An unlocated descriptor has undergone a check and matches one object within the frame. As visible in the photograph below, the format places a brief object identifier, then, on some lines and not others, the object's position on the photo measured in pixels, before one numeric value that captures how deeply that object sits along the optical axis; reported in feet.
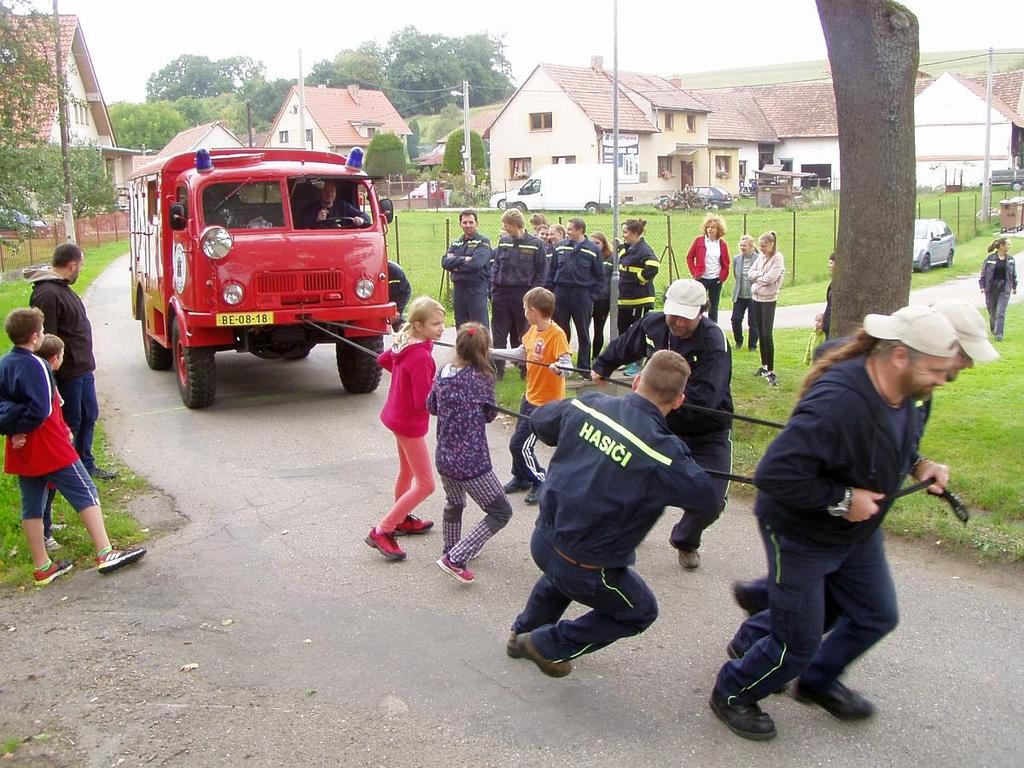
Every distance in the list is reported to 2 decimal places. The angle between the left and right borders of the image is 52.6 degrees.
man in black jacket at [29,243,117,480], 25.04
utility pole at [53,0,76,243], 113.60
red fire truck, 33.76
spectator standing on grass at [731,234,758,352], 42.22
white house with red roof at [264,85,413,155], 274.16
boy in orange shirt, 23.71
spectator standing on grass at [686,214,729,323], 43.21
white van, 148.25
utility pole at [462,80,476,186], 183.77
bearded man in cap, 12.07
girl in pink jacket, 20.17
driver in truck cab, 36.58
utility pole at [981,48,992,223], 123.85
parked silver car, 85.27
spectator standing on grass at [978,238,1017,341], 48.78
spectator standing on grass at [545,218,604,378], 36.11
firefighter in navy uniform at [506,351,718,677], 12.96
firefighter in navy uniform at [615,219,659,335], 36.76
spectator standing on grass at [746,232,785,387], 37.09
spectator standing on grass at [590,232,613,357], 38.27
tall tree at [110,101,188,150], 343.05
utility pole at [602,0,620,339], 36.30
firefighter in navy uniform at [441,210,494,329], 38.01
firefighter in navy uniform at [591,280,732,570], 18.16
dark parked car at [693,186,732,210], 158.30
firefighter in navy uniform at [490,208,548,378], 36.06
